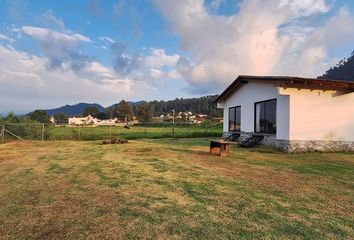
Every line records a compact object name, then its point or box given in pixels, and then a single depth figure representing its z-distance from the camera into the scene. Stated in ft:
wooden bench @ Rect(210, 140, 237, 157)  36.17
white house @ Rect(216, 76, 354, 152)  40.37
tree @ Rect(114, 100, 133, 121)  285.84
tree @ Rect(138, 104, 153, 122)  279.49
